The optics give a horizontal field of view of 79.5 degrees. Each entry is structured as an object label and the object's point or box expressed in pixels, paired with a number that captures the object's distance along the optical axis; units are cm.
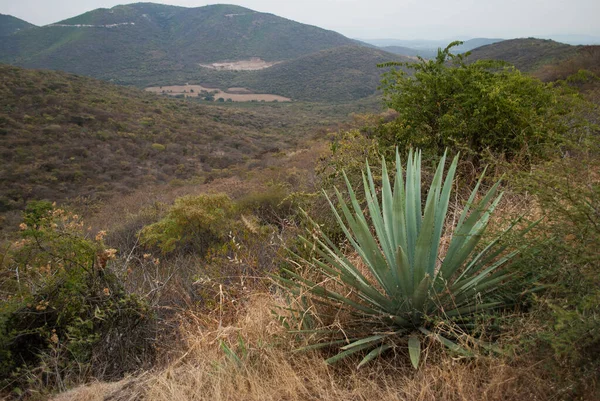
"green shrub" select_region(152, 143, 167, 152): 2487
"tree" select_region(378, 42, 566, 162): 403
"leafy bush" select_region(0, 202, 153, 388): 264
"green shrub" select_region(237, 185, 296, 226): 825
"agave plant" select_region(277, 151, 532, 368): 196
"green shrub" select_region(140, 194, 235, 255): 689
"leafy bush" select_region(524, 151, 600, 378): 140
